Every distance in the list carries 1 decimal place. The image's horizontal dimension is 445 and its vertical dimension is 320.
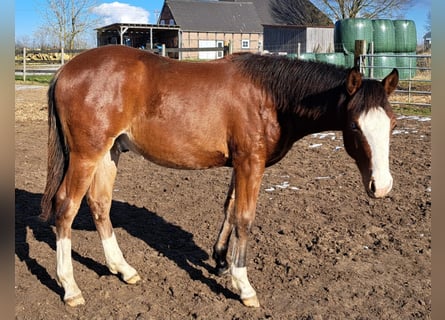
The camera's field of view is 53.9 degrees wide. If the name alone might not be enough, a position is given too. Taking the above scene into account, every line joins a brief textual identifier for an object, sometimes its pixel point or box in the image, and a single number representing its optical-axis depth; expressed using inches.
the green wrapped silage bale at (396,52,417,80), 725.9
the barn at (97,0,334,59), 1706.4
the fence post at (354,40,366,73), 529.6
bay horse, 125.5
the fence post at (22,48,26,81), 864.8
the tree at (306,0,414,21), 1438.2
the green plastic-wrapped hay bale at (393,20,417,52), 794.2
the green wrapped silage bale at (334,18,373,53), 757.9
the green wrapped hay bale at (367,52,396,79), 661.9
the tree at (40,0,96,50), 1289.4
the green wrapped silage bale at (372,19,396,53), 777.6
